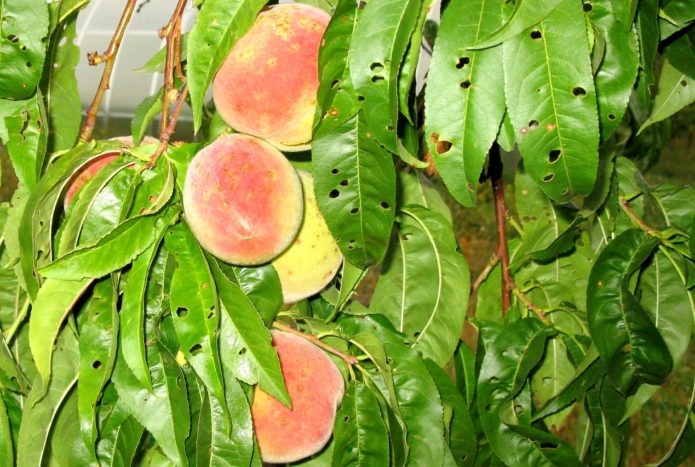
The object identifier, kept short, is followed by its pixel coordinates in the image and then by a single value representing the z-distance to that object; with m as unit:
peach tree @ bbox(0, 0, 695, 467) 0.73
